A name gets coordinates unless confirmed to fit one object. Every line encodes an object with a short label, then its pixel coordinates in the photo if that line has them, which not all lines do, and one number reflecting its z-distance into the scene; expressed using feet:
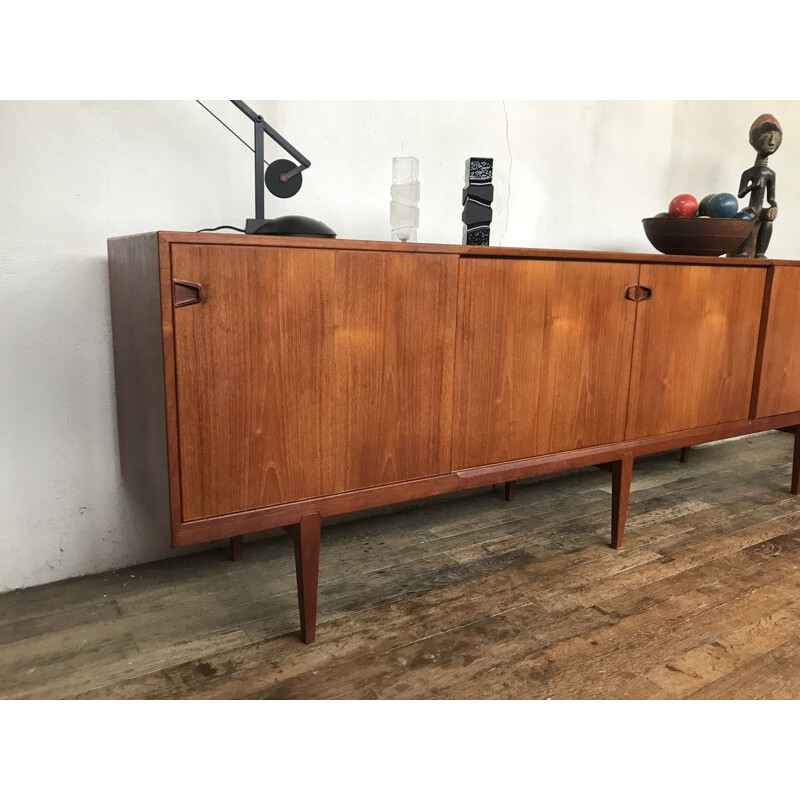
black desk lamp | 4.64
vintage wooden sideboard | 4.12
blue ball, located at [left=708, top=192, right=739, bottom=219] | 7.02
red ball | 7.11
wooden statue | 7.94
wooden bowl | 6.84
